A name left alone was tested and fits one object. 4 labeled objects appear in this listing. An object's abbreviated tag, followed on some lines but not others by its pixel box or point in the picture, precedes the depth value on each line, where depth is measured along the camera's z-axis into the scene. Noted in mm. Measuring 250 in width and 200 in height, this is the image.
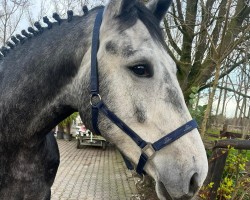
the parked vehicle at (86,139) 9840
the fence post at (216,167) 2572
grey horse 1077
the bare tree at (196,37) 4482
